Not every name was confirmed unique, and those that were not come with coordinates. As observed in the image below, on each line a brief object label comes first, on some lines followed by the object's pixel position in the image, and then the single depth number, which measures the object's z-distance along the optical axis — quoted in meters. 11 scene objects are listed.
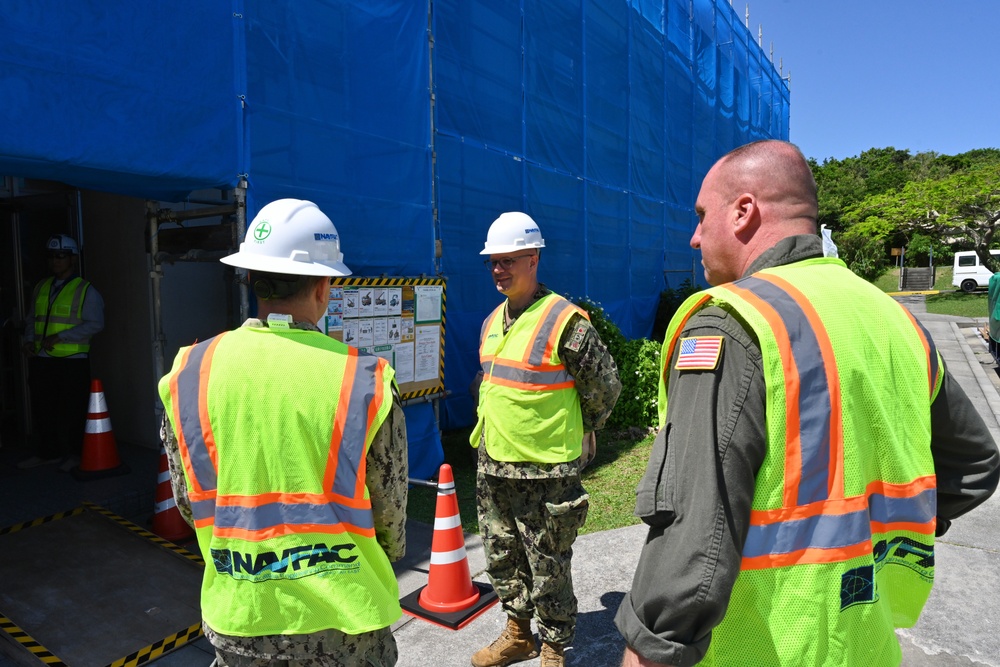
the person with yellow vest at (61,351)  5.05
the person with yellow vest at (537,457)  2.98
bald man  1.08
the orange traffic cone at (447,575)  3.44
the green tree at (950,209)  24.52
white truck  28.72
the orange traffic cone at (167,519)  4.18
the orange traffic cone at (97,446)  4.77
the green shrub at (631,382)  7.26
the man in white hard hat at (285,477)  1.65
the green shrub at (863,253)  34.31
